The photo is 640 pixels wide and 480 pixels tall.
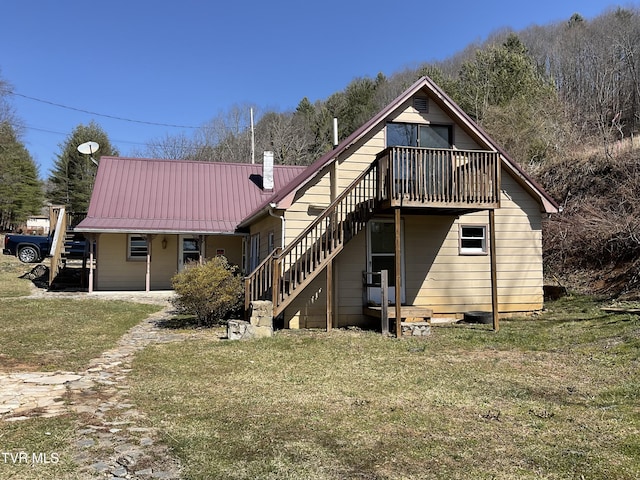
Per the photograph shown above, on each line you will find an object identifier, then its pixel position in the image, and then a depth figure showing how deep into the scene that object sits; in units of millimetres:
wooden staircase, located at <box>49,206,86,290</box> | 19297
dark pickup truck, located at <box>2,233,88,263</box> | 24578
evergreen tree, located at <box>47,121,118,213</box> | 42125
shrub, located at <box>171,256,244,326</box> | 11266
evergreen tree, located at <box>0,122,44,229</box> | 36156
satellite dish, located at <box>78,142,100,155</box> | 24797
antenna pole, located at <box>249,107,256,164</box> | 35625
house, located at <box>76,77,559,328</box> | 11305
